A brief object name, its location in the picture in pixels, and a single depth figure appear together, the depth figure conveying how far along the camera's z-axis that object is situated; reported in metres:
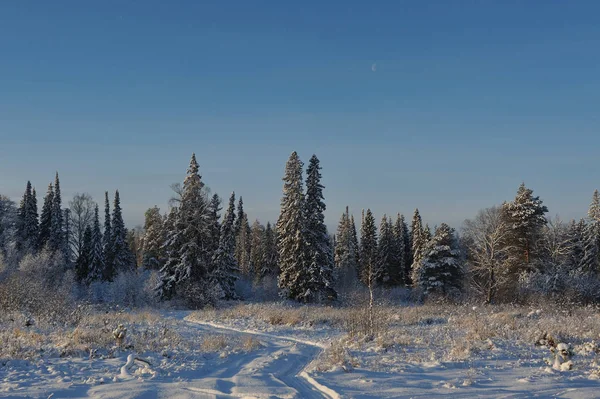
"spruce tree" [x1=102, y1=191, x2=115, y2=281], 60.00
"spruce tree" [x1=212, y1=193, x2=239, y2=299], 41.01
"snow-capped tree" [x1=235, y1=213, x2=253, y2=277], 75.50
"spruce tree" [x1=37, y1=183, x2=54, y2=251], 61.81
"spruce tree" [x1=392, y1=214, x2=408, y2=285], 66.31
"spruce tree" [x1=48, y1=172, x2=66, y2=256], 60.12
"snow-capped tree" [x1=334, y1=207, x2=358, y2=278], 62.38
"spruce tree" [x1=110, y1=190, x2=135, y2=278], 60.12
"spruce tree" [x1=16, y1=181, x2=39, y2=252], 60.56
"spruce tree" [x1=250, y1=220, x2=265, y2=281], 65.25
